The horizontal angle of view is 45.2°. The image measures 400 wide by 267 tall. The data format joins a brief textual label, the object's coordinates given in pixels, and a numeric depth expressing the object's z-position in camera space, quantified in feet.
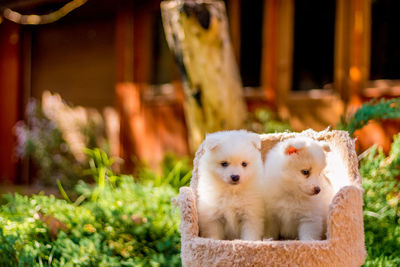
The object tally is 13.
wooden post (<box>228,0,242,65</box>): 25.32
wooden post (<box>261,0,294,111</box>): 23.30
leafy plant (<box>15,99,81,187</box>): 30.94
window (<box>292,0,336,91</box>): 22.27
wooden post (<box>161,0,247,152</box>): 16.03
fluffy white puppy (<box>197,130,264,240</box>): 7.83
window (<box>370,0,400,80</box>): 20.35
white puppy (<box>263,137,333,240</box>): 7.63
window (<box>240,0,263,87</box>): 24.85
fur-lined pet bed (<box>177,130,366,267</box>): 6.65
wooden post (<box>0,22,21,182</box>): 35.78
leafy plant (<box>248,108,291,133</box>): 19.38
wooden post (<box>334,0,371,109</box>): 20.86
